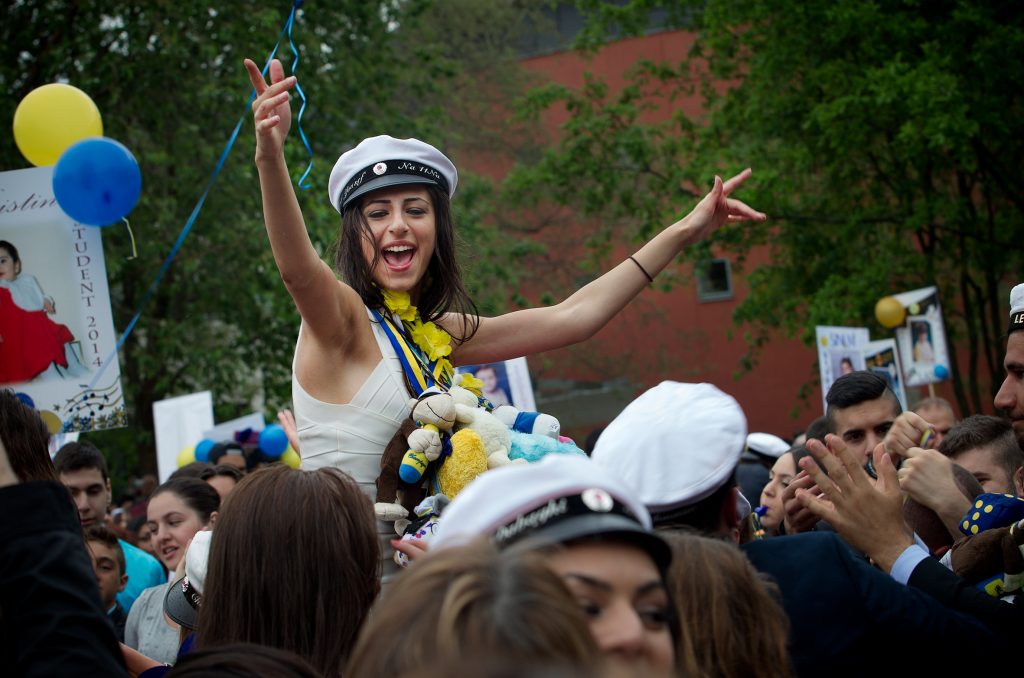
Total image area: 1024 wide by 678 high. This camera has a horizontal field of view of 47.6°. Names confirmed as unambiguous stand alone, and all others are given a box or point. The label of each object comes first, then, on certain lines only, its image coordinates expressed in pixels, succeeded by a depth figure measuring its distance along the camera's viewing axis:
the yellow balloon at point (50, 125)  4.91
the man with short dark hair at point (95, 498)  5.90
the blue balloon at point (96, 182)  4.24
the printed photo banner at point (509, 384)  9.90
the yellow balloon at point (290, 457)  8.23
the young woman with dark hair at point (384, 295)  2.85
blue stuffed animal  3.11
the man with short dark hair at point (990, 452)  4.50
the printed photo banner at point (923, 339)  11.44
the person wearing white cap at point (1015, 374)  3.57
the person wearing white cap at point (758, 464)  6.68
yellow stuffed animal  2.90
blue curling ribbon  4.57
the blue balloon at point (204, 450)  8.44
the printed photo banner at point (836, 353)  10.73
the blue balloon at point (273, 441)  7.87
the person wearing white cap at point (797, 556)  2.33
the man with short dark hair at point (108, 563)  5.16
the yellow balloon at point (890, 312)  12.69
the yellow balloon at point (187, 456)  8.90
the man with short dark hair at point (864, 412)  4.88
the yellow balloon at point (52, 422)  4.47
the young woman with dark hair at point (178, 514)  5.31
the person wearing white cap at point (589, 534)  1.60
